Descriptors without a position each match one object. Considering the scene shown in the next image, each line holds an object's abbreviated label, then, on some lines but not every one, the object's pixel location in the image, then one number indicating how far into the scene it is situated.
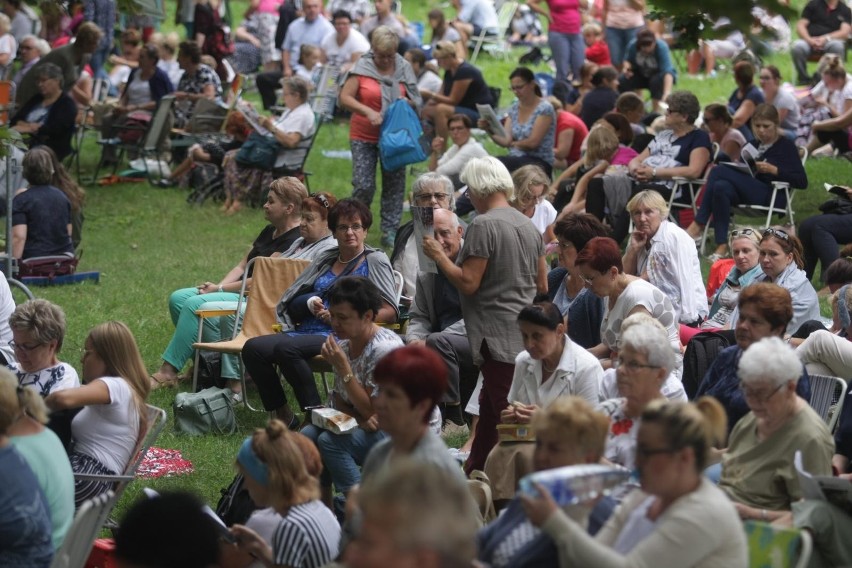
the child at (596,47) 31.30
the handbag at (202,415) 13.16
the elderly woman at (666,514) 6.44
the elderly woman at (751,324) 9.40
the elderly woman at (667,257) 13.54
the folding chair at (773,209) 18.62
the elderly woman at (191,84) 26.98
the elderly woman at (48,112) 23.61
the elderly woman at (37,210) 17.97
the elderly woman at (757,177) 18.89
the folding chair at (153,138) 25.42
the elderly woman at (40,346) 10.38
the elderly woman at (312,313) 12.68
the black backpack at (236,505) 9.36
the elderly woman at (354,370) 10.12
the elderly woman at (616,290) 11.39
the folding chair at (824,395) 10.49
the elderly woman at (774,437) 8.07
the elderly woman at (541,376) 9.67
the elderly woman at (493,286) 11.65
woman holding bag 20.30
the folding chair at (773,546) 7.26
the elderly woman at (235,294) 14.61
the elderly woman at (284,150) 22.63
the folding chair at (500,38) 38.09
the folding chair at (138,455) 9.69
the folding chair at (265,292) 14.01
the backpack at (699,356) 11.27
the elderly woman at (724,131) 20.19
